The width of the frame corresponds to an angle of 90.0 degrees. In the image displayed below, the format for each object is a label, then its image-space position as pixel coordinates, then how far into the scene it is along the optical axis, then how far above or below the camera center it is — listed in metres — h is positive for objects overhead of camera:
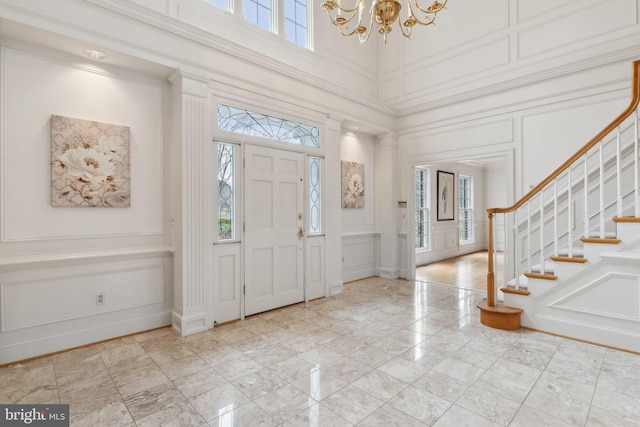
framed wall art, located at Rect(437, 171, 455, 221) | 8.91 +0.41
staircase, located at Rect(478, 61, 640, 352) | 3.18 -0.62
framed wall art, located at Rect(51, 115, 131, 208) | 3.20 +0.52
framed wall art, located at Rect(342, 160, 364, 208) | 6.06 +0.53
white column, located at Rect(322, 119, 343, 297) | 5.19 +0.03
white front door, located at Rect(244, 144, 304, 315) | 4.27 -0.23
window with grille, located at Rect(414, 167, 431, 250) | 8.51 +0.17
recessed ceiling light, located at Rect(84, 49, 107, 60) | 3.21 +1.63
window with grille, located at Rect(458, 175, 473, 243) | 10.11 +0.13
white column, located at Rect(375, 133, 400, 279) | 6.43 +0.15
